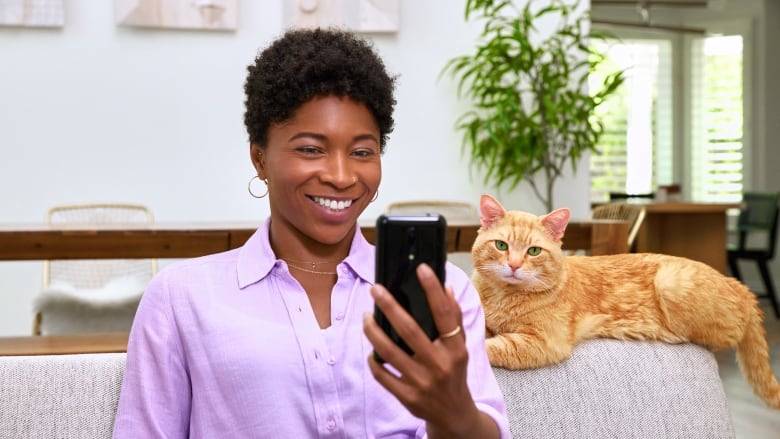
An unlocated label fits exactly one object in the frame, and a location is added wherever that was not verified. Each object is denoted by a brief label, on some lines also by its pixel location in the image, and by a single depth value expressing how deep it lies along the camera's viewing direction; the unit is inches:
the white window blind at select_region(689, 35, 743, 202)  355.3
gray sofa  53.3
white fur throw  135.0
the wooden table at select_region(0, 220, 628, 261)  109.6
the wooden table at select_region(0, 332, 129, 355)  66.7
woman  45.9
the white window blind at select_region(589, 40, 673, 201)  362.3
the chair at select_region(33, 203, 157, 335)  135.5
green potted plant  184.9
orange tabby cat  58.3
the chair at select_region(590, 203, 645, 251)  103.4
